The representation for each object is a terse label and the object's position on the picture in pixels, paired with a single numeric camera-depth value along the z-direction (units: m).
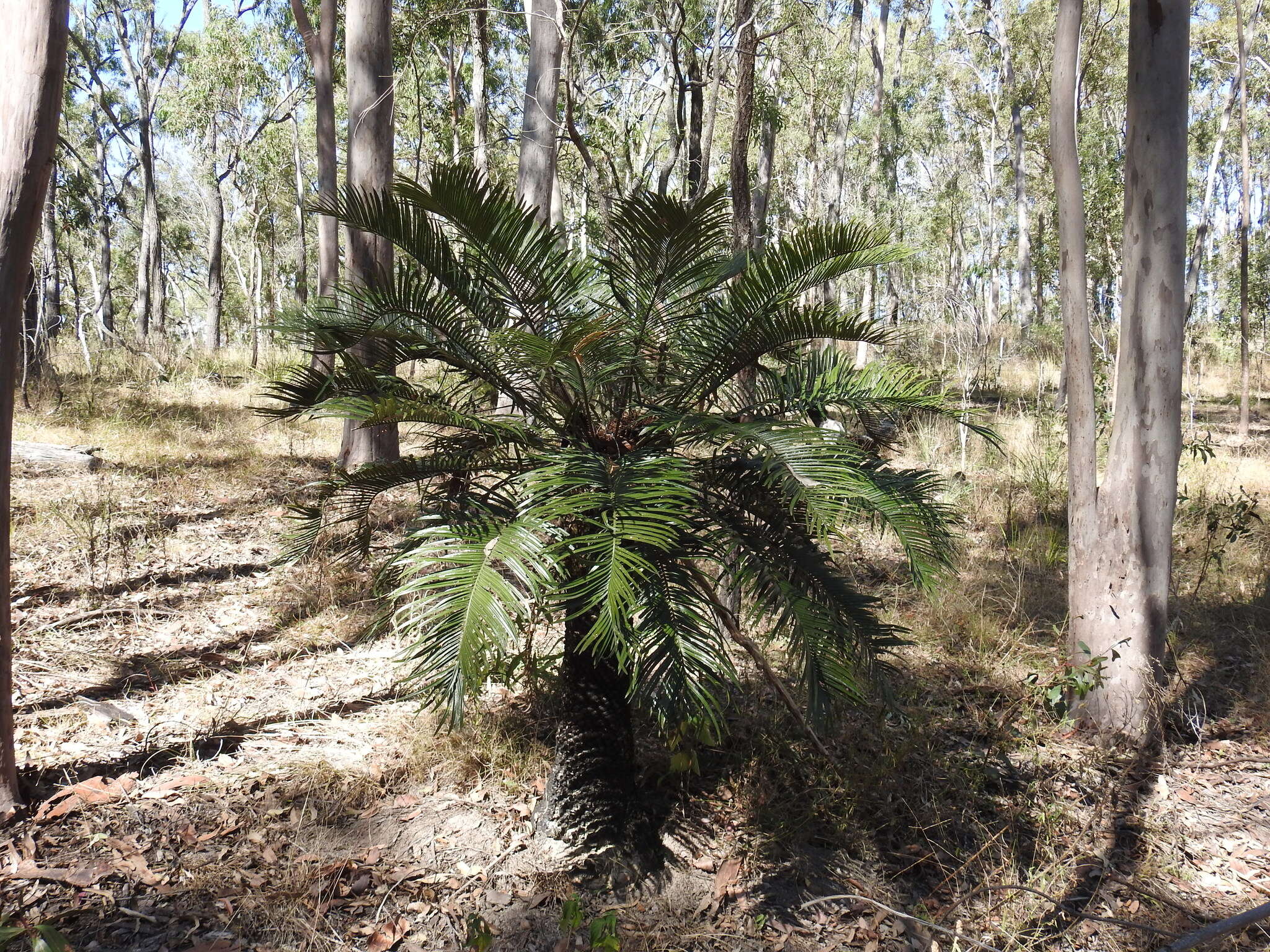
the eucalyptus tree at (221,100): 20.33
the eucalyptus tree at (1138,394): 4.46
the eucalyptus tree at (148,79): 21.42
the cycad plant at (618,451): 2.67
